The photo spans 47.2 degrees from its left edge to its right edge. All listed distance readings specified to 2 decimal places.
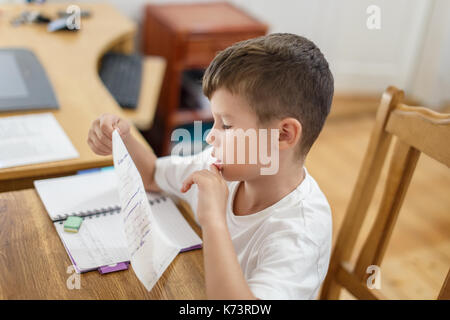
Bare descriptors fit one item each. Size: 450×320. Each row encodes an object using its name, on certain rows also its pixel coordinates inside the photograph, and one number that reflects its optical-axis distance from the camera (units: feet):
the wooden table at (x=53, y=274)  2.52
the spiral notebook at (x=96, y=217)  2.81
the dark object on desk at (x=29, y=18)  6.46
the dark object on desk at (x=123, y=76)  5.61
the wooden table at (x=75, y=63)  3.72
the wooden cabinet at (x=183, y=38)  7.98
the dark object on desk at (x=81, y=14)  6.86
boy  2.49
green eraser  2.95
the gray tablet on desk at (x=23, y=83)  4.33
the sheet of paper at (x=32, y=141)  3.65
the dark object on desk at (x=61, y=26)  6.37
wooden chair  3.15
